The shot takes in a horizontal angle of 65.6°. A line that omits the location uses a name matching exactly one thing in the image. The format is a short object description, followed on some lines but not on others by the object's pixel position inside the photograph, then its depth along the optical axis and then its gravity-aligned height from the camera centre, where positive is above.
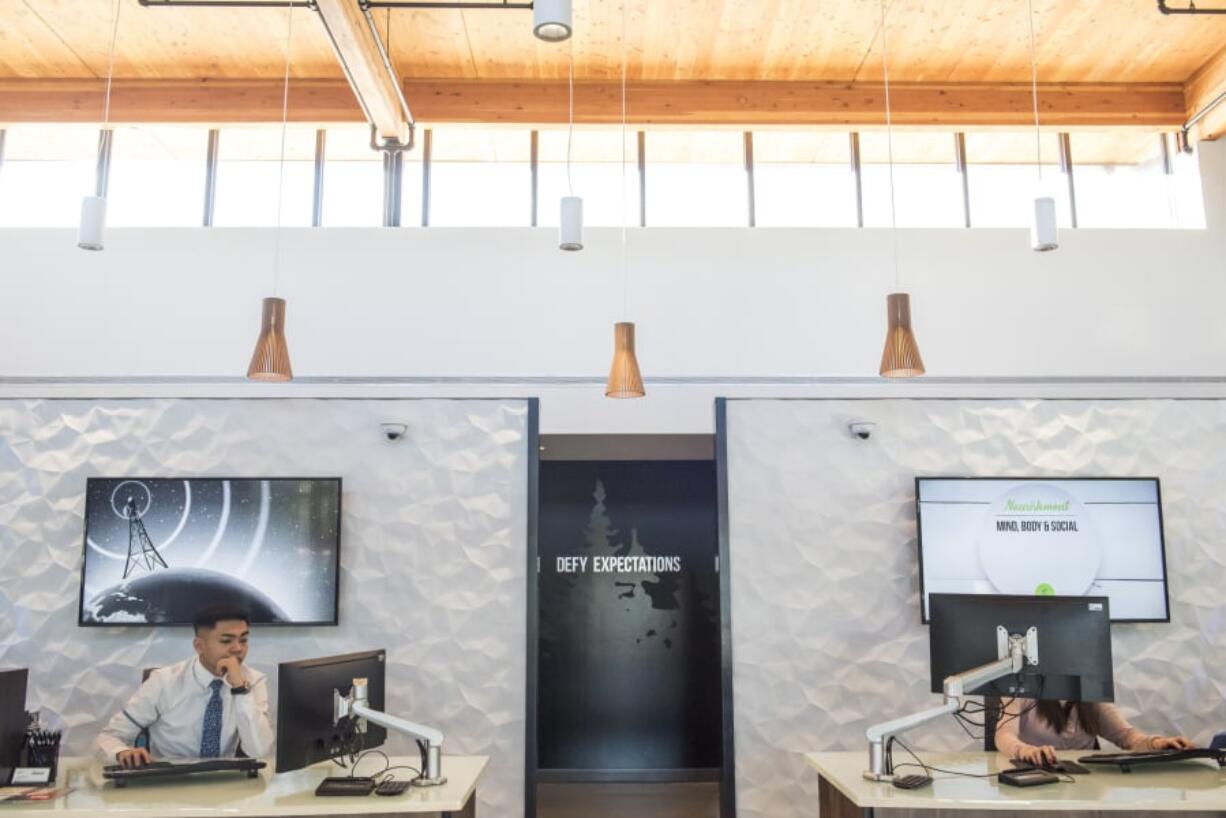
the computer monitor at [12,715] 3.35 -0.56
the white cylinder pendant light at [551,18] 3.11 +1.74
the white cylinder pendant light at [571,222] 4.22 +1.47
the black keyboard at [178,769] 3.40 -0.76
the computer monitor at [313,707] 3.40 -0.54
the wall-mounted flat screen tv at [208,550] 5.45 +0.04
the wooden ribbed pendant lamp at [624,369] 4.27 +0.84
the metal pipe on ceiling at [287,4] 4.86 +2.87
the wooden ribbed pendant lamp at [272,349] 4.01 +0.87
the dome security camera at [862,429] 5.70 +0.75
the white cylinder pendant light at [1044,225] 4.29 +1.48
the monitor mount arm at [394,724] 3.51 -0.61
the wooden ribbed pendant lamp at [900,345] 4.02 +0.89
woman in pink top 3.96 -0.70
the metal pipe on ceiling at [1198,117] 5.68 +2.70
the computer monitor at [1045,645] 3.55 -0.33
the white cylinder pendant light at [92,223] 4.21 +1.47
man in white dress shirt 3.80 -0.58
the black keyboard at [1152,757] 3.60 -0.76
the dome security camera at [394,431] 5.64 +0.74
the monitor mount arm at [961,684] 3.48 -0.46
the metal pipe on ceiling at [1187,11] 4.99 +2.89
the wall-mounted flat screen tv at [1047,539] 5.55 +0.10
